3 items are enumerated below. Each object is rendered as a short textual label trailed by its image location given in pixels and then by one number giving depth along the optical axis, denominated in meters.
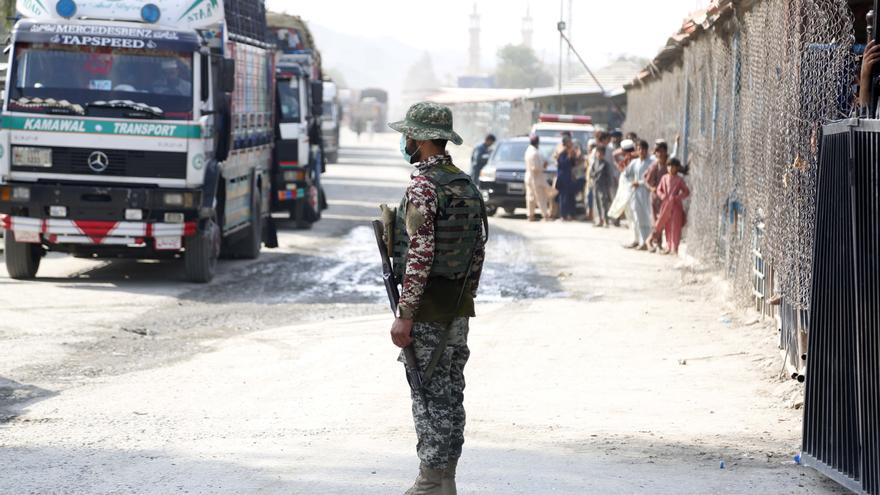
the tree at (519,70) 156.50
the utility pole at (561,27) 31.23
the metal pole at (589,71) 29.28
